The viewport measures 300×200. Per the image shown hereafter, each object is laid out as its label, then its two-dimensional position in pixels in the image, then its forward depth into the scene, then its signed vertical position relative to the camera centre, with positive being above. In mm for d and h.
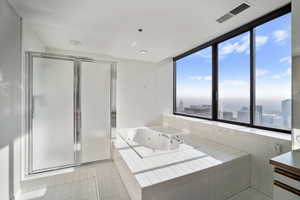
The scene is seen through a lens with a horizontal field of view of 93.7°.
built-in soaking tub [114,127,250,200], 1375 -782
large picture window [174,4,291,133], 1849 +402
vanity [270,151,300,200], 1005 -589
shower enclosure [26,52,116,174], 2355 -202
